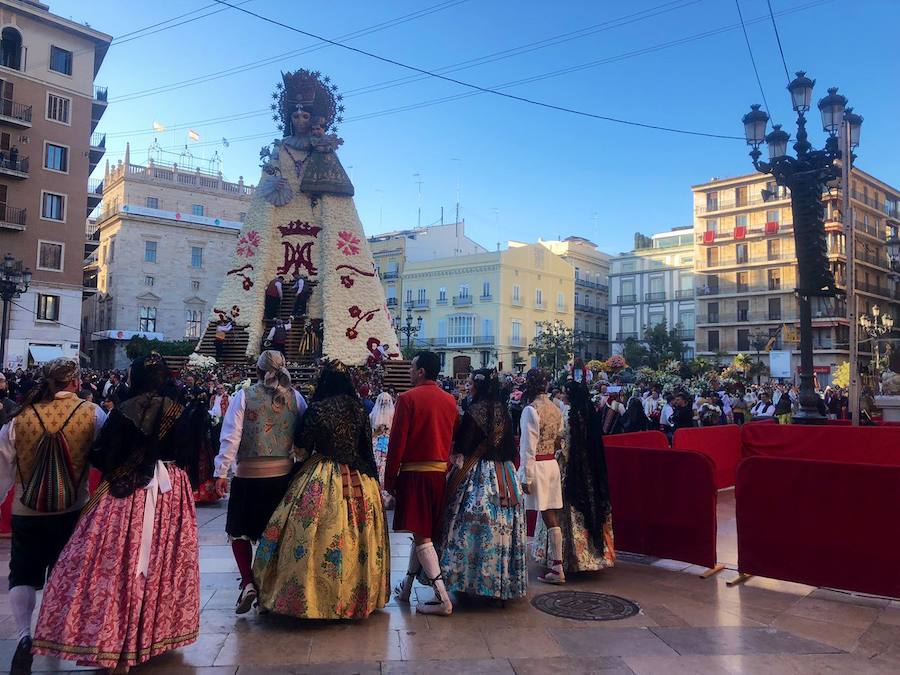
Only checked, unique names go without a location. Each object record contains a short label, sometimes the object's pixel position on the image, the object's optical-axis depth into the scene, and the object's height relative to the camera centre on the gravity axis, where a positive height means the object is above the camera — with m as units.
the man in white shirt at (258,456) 4.67 -0.43
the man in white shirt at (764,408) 15.55 -0.26
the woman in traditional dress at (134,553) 3.57 -0.86
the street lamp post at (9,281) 17.45 +2.82
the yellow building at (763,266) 47.69 +9.53
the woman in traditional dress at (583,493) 5.84 -0.83
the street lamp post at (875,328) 30.85 +3.25
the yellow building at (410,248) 53.97 +11.84
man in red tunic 4.84 -0.53
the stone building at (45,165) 31.08 +10.53
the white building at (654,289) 55.75 +8.84
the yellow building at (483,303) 49.72 +6.79
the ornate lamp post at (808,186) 10.38 +3.23
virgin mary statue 20.11 +4.48
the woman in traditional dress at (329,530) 4.37 -0.87
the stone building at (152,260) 46.91 +9.31
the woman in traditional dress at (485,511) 4.96 -0.85
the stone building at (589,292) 59.03 +8.93
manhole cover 4.89 -1.54
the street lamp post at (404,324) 50.24 +5.24
